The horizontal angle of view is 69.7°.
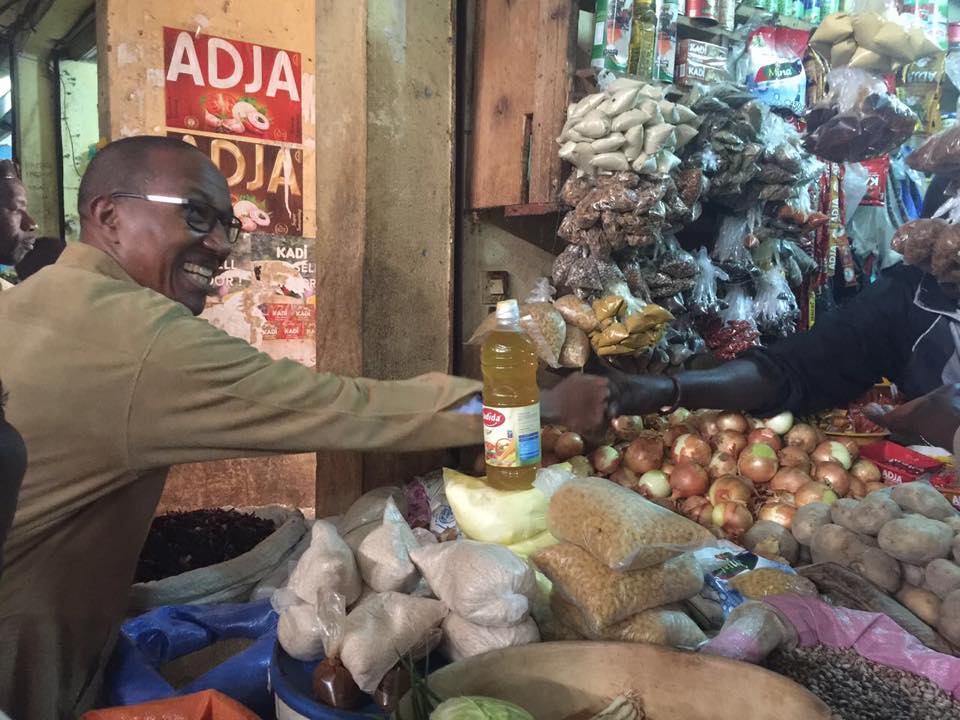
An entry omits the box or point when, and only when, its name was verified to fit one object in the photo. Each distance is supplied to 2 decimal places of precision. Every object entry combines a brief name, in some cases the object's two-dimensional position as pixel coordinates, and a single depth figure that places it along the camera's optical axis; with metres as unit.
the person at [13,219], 3.21
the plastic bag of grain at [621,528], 1.47
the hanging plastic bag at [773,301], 3.39
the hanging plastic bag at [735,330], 3.34
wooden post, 2.99
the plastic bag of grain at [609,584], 1.47
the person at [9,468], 0.63
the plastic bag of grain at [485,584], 1.38
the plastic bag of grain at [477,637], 1.39
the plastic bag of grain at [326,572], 1.49
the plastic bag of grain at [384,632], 1.29
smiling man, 1.44
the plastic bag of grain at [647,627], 1.49
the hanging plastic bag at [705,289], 3.22
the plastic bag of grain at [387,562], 1.57
